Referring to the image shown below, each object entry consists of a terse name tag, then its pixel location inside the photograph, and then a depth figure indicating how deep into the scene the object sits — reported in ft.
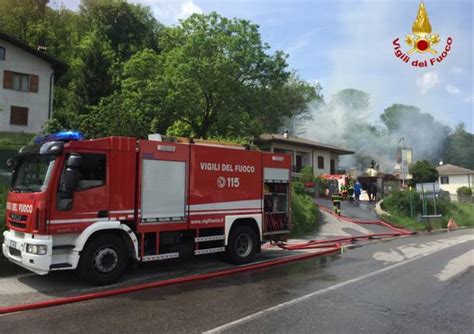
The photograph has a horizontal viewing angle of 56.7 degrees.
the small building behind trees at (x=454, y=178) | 232.12
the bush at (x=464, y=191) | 201.42
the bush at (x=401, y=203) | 84.28
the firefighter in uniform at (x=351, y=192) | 105.09
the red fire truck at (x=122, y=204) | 25.48
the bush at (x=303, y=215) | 57.47
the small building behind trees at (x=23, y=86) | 101.14
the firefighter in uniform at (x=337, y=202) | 71.23
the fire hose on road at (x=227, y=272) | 22.17
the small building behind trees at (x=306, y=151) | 126.88
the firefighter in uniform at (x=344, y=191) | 101.95
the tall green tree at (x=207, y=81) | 95.71
